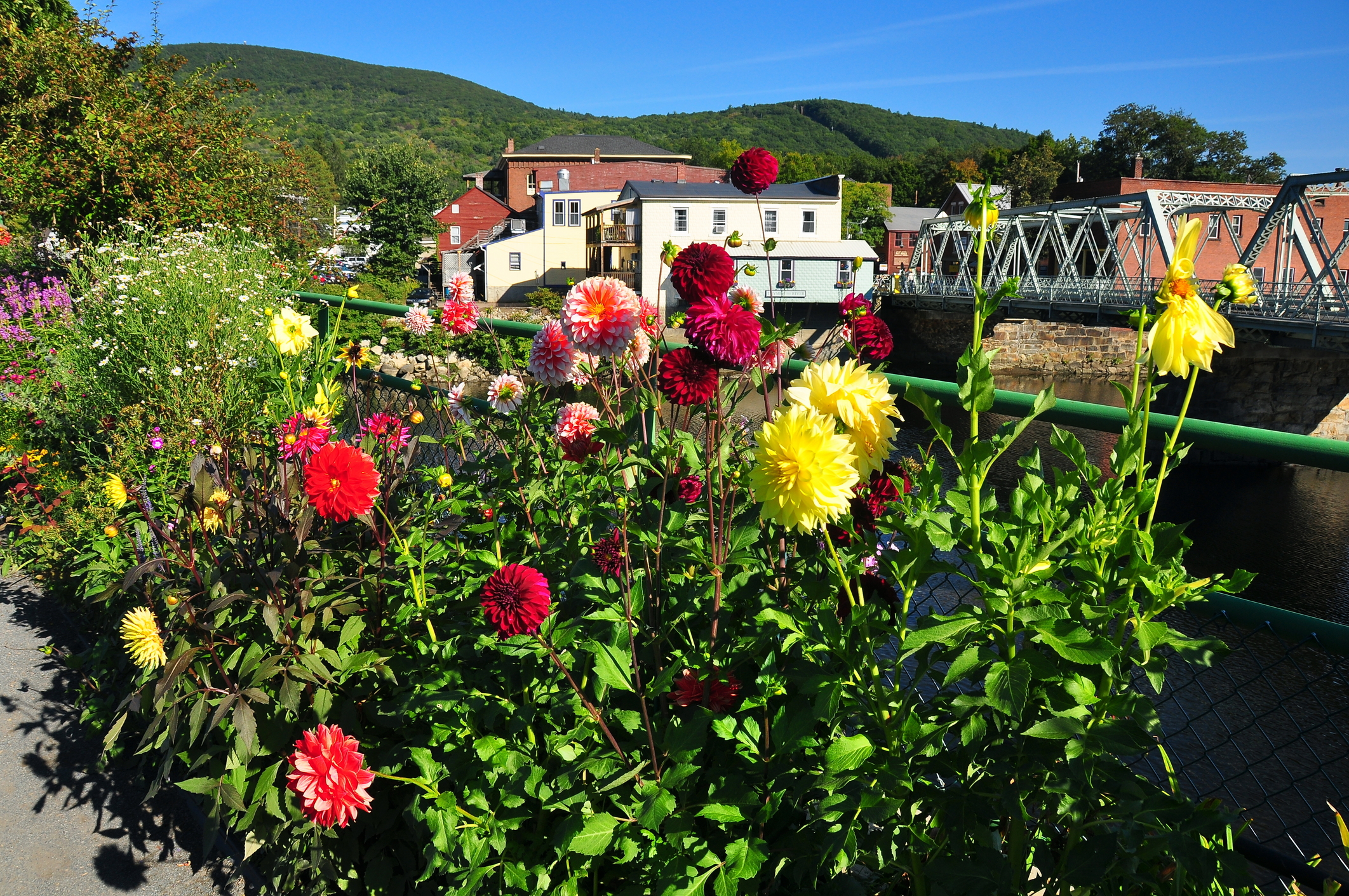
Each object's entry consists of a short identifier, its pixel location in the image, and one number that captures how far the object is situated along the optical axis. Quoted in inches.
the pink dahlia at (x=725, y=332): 51.1
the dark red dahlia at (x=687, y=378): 53.1
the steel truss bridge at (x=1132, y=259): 902.4
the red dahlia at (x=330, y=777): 54.2
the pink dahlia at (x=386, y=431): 91.9
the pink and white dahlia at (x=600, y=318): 64.9
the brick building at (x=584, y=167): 2471.7
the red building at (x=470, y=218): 2245.6
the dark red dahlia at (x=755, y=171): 74.0
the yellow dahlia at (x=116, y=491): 88.3
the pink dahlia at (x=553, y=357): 78.0
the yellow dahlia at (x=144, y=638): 71.1
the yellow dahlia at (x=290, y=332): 108.6
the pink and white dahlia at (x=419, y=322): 115.1
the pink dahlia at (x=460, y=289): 106.9
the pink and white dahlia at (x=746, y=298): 65.0
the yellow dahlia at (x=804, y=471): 42.9
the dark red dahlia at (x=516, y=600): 47.0
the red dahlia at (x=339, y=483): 63.3
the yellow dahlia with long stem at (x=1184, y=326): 47.5
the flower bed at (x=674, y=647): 44.9
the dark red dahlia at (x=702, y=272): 55.2
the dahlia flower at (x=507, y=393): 90.7
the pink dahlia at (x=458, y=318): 102.4
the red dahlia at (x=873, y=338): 60.6
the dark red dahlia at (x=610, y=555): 60.8
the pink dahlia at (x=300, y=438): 81.0
